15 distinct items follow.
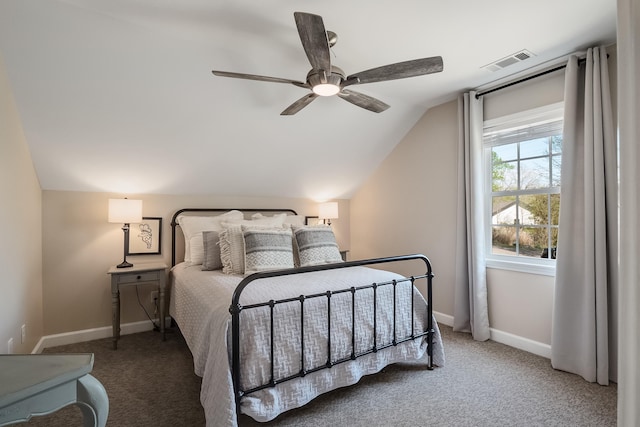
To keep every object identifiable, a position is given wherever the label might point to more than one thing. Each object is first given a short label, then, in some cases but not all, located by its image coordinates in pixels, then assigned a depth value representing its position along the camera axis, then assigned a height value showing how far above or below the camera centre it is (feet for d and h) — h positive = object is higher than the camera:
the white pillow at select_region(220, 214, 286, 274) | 8.79 -0.91
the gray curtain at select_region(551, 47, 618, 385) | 7.25 -0.24
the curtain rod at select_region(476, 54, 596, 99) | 8.15 +3.85
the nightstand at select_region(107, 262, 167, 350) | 8.95 -1.79
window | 8.87 +0.85
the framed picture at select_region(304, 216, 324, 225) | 14.17 -0.14
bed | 5.37 -2.13
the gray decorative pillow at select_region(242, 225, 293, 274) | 8.63 -0.91
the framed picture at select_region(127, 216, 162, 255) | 10.43 -0.63
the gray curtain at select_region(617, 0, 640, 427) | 2.79 +0.07
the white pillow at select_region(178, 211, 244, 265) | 10.05 -0.38
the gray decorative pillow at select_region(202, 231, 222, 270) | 9.41 -1.01
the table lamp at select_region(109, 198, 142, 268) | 9.22 +0.21
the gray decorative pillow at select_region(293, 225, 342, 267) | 9.75 -0.90
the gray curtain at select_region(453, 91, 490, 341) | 9.80 -0.44
